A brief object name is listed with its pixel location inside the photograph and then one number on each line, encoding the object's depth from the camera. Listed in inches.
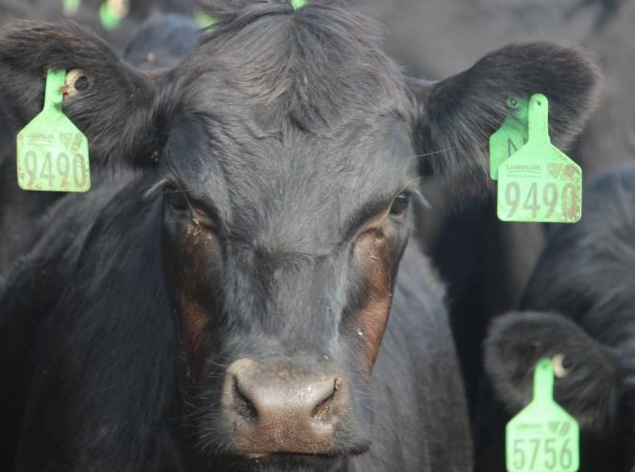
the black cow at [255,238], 295.6
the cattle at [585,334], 441.4
